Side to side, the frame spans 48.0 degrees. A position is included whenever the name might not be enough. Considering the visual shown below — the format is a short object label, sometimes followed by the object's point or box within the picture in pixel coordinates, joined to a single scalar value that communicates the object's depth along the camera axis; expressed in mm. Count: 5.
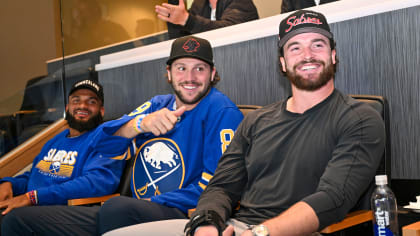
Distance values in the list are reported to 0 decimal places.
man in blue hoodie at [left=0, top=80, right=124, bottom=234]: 2658
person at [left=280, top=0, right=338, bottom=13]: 2803
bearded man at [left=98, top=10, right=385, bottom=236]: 1499
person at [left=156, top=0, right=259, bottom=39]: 3205
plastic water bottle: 1593
